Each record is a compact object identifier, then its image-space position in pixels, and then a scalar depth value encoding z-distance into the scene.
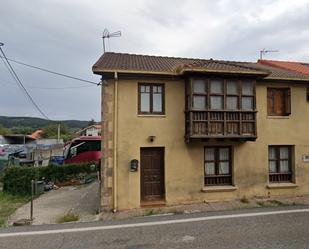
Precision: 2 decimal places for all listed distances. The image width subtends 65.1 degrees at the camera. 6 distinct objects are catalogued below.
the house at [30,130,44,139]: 56.01
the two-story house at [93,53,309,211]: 9.59
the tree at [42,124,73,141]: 64.34
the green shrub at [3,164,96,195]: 13.56
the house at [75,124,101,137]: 39.74
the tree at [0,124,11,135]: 67.85
